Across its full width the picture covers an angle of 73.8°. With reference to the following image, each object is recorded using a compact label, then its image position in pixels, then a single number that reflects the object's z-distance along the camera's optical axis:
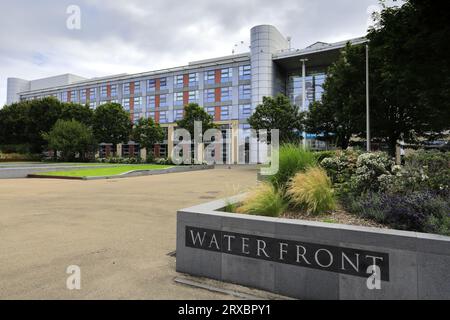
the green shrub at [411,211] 3.53
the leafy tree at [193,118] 39.12
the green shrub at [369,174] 5.71
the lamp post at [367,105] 19.23
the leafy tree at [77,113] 46.59
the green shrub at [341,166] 6.62
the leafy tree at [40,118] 46.66
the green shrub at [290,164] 5.72
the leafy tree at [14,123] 47.75
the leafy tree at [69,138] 39.94
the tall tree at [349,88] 21.81
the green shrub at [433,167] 5.00
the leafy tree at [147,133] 44.31
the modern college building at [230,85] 48.56
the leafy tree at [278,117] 33.53
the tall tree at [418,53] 8.16
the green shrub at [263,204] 4.56
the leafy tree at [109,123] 45.50
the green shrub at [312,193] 4.81
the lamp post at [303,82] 46.91
